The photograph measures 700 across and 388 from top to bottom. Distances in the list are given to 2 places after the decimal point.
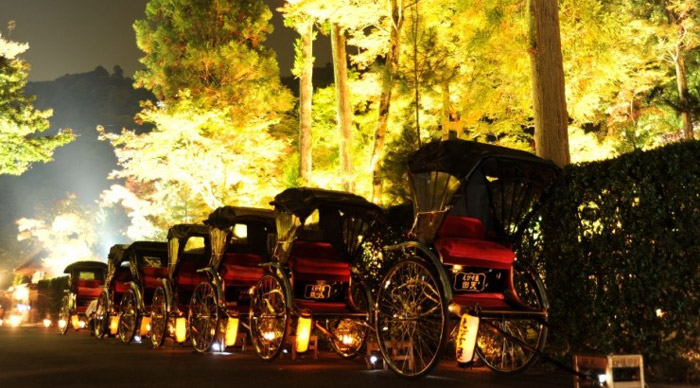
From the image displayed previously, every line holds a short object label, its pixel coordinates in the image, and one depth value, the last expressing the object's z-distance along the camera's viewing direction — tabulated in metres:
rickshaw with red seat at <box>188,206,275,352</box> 9.35
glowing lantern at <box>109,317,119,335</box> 14.48
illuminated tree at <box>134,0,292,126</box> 25.78
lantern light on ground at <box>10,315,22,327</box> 26.58
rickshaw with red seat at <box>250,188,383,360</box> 8.02
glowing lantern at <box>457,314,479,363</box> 5.76
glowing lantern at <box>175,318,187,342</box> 10.90
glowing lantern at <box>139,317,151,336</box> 12.87
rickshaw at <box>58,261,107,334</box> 18.41
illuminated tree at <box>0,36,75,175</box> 24.95
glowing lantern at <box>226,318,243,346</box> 9.23
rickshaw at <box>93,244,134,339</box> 14.43
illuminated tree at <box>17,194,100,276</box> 39.22
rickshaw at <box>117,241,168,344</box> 12.30
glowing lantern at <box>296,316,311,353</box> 7.92
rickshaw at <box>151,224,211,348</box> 10.93
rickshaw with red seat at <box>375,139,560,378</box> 6.04
